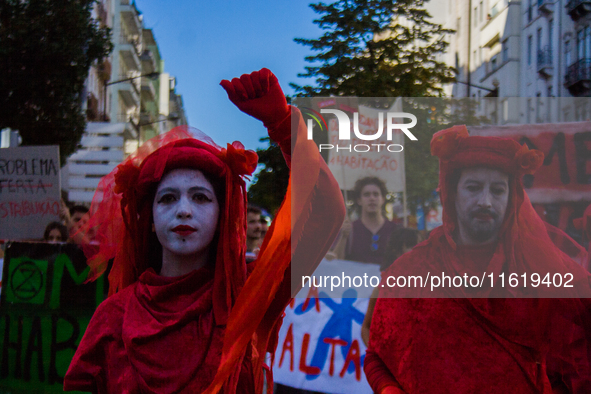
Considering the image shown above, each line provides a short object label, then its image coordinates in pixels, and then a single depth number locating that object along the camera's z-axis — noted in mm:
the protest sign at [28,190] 6691
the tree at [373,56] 9648
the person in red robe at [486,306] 2514
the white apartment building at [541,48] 14734
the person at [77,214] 5910
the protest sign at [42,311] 4973
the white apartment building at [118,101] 13906
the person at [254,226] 5824
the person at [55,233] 6191
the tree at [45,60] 9703
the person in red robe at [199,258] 2273
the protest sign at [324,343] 4332
